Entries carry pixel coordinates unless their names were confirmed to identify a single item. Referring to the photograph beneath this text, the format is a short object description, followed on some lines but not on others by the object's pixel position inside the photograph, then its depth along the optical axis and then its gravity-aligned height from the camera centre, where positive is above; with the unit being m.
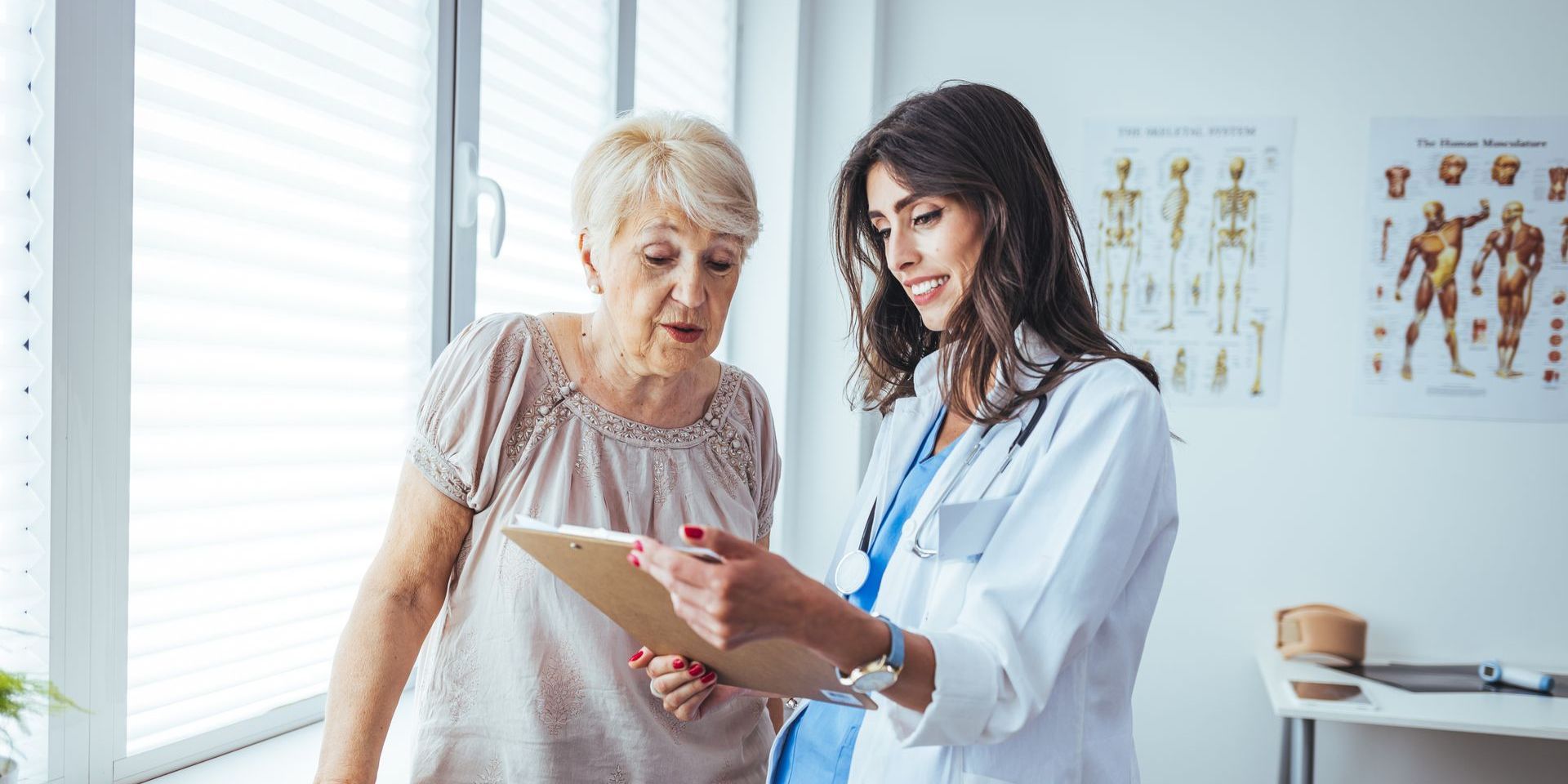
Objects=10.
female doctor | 0.92 -0.16
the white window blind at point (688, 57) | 2.65 +0.82
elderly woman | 1.24 -0.18
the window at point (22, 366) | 1.15 -0.04
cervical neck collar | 2.86 -0.70
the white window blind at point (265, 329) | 1.35 +0.02
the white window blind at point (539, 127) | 2.00 +0.46
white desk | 2.36 -0.76
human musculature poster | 2.95 +0.33
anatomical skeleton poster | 3.11 +0.39
